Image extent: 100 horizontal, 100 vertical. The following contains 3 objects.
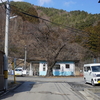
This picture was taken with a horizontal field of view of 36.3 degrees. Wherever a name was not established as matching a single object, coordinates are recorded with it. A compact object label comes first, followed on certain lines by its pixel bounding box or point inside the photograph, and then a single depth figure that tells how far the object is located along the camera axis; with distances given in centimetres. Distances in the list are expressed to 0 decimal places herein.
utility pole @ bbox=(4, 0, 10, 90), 1254
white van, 1509
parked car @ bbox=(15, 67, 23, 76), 3058
